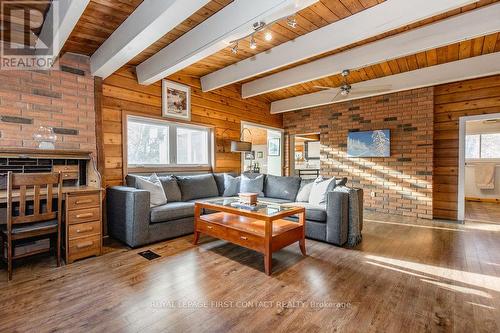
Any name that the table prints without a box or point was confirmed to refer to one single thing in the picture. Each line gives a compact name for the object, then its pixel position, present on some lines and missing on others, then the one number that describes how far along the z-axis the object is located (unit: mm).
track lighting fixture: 2364
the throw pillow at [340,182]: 3515
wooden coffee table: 2375
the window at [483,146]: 6510
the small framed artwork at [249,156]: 6117
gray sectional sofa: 2968
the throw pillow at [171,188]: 3703
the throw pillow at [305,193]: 3814
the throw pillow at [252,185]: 4363
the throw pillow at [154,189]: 3361
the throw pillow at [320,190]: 3426
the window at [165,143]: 3969
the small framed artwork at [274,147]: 6821
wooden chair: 2166
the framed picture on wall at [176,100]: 4227
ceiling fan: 4380
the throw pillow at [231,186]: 4445
